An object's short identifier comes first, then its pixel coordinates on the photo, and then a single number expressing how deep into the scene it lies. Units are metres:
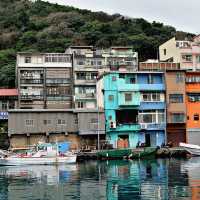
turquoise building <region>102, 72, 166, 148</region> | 67.75
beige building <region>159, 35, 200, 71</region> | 79.75
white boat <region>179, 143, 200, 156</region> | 61.44
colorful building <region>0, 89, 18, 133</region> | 77.75
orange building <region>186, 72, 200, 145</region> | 68.94
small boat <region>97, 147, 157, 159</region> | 59.12
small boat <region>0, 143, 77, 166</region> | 55.22
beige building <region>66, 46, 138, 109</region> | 78.25
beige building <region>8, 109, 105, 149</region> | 65.25
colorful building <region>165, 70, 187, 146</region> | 68.88
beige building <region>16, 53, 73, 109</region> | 77.88
